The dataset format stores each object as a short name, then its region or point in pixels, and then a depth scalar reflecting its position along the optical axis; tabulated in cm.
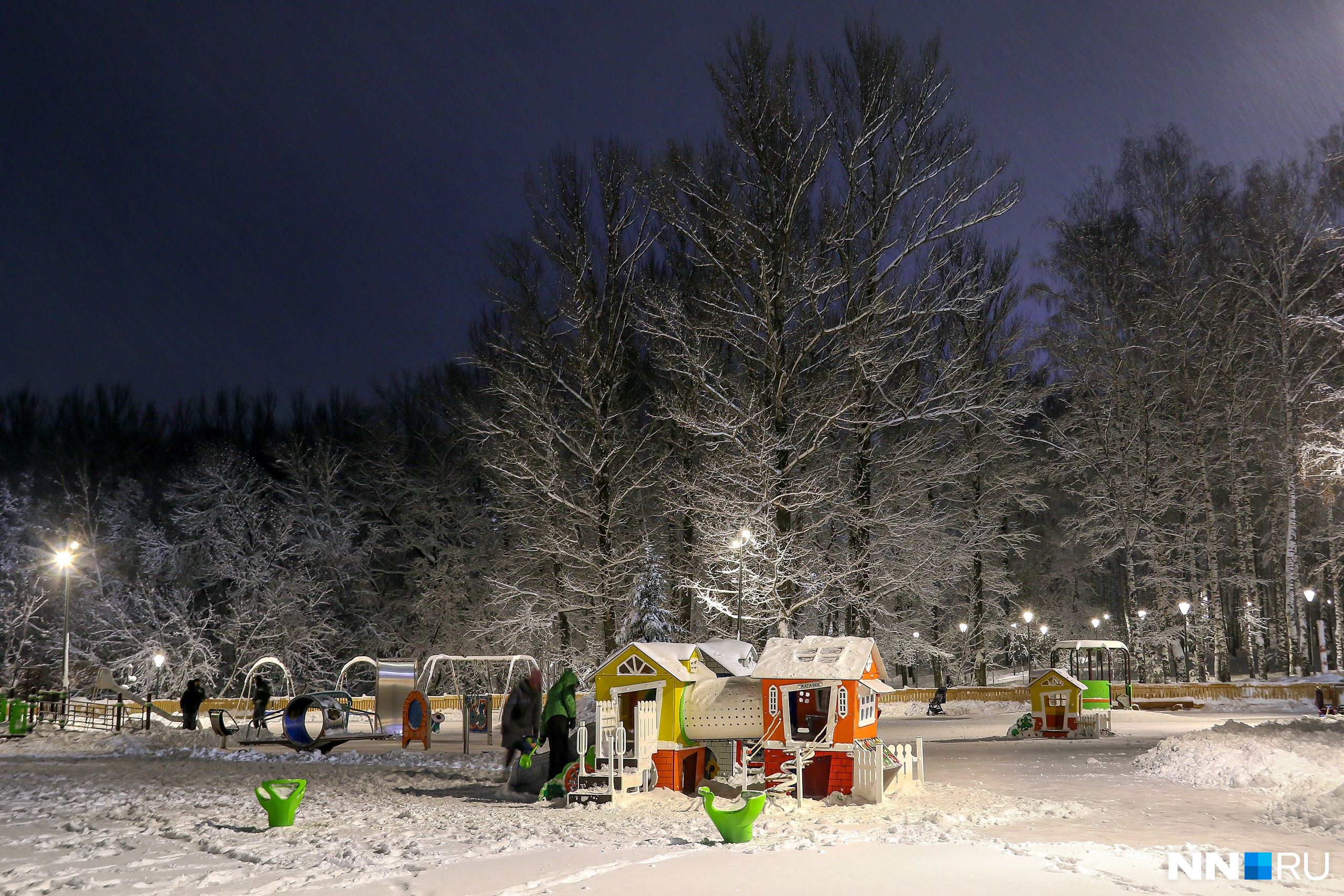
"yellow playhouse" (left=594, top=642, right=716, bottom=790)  1374
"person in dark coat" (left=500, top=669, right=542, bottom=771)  1505
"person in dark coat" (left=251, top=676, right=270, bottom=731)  2311
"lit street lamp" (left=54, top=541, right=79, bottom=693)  2792
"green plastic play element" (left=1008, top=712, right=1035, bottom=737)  2394
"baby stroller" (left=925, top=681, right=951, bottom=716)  3253
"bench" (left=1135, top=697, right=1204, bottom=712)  3042
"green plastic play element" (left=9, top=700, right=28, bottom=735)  2541
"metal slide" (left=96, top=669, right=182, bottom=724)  2777
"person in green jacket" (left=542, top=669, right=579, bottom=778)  1421
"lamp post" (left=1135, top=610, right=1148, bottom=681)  3541
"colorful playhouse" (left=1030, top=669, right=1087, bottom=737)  2362
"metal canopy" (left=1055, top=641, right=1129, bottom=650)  2877
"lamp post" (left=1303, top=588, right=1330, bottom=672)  2875
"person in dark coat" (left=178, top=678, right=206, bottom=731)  2570
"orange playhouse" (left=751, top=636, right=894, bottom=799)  1301
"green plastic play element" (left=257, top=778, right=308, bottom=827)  1094
